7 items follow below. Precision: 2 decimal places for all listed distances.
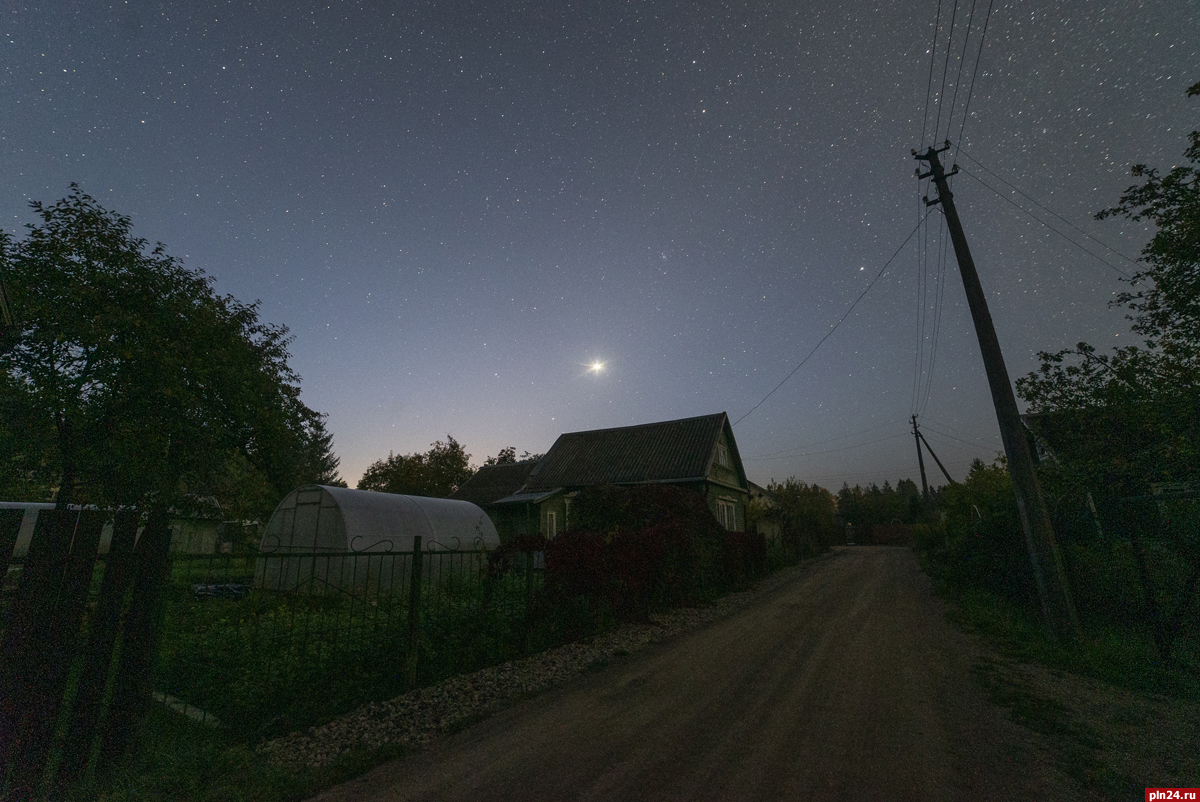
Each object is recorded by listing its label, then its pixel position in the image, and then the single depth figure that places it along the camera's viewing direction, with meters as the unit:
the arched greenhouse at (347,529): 12.62
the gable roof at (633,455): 22.25
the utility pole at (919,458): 38.58
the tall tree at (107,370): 9.66
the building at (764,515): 29.16
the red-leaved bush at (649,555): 8.43
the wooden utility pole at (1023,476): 7.39
